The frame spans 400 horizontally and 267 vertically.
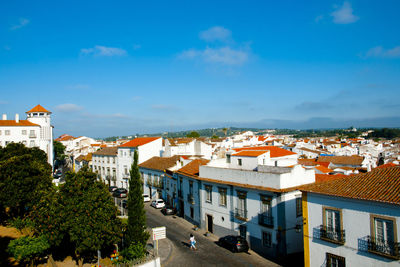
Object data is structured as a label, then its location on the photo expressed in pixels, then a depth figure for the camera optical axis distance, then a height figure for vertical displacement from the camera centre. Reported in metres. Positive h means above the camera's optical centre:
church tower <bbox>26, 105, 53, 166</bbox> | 67.31 +3.14
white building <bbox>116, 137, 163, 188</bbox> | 56.28 -3.27
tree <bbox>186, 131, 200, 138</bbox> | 157.68 -0.46
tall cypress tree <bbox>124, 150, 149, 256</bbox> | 24.20 -6.61
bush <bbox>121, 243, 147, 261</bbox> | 21.86 -8.62
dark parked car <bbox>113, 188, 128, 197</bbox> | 49.38 -9.37
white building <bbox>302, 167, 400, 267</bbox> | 16.23 -5.36
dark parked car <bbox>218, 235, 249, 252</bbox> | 25.38 -9.47
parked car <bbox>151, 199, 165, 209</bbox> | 42.19 -9.69
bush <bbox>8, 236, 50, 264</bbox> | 22.17 -8.10
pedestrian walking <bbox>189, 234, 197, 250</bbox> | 26.81 -9.73
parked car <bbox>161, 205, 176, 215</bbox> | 38.75 -9.83
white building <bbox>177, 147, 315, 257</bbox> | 23.39 -6.01
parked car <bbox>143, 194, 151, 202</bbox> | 47.58 -10.00
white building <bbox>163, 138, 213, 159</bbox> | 54.78 -2.81
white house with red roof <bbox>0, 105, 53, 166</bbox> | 62.28 +1.79
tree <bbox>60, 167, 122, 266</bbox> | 21.45 -5.67
